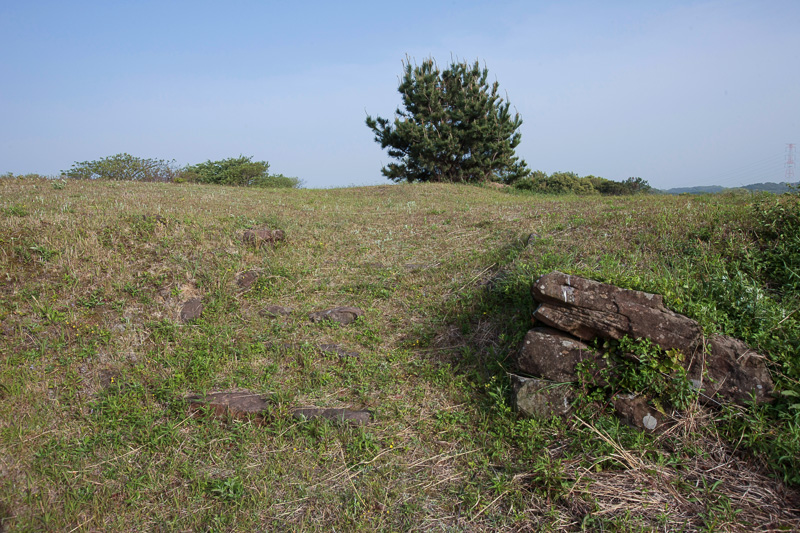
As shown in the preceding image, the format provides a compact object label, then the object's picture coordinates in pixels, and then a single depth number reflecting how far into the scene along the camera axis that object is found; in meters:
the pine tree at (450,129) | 20.33
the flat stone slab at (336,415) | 3.66
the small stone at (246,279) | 6.01
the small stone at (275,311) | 5.42
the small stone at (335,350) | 4.61
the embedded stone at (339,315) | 5.29
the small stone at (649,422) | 3.14
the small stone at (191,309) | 5.18
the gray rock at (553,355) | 3.56
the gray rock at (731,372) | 3.09
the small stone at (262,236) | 7.05
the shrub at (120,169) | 16.70
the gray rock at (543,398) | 3.45
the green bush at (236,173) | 21.78
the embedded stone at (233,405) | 3.76
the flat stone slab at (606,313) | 3.34
